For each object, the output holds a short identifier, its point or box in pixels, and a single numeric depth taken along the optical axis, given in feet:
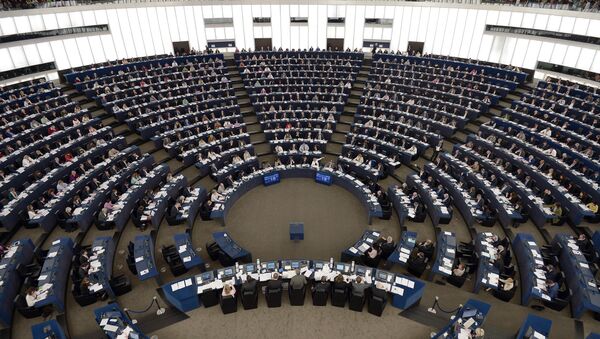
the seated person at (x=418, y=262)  47.52
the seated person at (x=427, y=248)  49.92
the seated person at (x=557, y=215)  54.24
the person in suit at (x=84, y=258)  45.78
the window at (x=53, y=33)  88.97
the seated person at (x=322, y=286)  42.85
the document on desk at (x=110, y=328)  37.54
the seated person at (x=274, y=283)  42.96
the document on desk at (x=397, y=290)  42.14
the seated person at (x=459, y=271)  45.06
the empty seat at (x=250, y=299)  42.65
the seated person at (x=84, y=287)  42.27
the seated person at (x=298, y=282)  42.96
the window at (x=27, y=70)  89.97
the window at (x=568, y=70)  90.43
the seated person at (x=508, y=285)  42.45
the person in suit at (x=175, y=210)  57.57
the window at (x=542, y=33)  88.53
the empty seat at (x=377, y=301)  41.70
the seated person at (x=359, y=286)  42.52
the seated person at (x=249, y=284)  42.93
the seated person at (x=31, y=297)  39.55
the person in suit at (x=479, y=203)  56.65
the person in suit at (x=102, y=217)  54.03
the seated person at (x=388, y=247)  50.39
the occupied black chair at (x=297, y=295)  42.96
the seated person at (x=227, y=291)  41.91
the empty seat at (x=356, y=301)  42.37
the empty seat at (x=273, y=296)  42.75
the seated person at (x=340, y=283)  43.11
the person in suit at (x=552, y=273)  43.31
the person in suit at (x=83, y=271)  43.91
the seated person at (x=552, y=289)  41.37
